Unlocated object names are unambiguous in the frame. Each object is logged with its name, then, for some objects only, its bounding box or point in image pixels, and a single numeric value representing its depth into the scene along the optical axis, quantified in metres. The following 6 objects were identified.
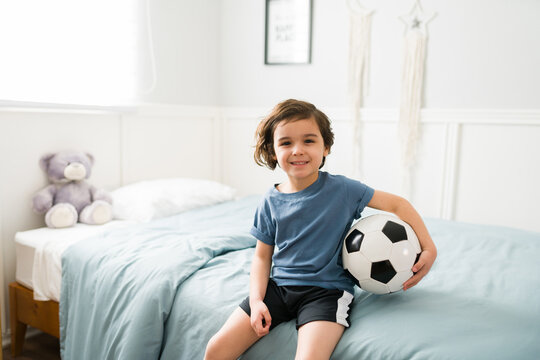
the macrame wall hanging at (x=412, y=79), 2.64
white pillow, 2.25
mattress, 1.83
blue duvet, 1.08
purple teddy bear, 2.08
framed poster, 3.02
